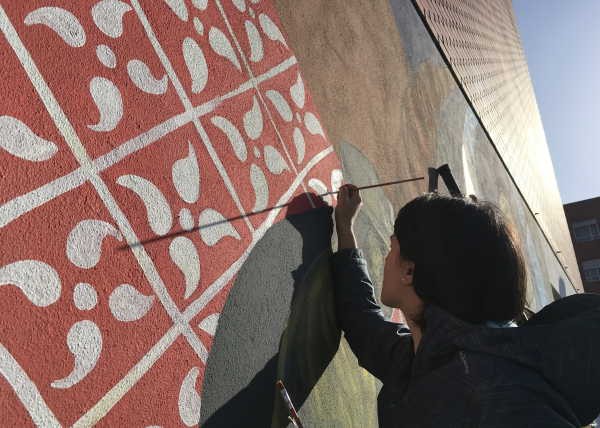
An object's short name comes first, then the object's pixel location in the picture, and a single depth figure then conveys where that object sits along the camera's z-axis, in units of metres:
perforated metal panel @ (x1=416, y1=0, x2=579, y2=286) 5.37
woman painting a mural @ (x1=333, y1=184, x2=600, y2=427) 0.93
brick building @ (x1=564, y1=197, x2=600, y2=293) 19.83
